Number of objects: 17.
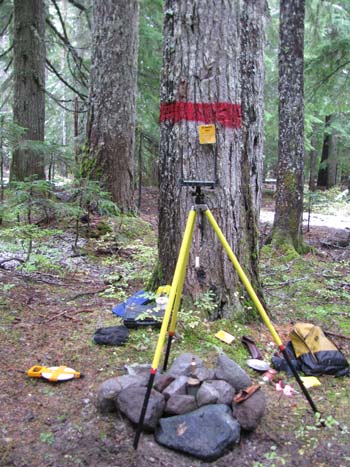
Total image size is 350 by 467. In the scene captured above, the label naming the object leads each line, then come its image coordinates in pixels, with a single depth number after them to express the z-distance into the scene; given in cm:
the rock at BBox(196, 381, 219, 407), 273
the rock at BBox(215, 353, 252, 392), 293
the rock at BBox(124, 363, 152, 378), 303
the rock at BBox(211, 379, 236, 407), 276
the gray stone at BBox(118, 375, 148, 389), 282
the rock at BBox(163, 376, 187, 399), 275
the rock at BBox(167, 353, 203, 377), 294
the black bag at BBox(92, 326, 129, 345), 356
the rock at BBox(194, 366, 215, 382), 291
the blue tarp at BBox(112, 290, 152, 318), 397
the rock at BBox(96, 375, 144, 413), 274
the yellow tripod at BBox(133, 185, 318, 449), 246
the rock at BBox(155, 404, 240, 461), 246
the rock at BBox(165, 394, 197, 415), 266
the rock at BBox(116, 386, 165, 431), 258
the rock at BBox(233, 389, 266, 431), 264
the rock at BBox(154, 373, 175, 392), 282
